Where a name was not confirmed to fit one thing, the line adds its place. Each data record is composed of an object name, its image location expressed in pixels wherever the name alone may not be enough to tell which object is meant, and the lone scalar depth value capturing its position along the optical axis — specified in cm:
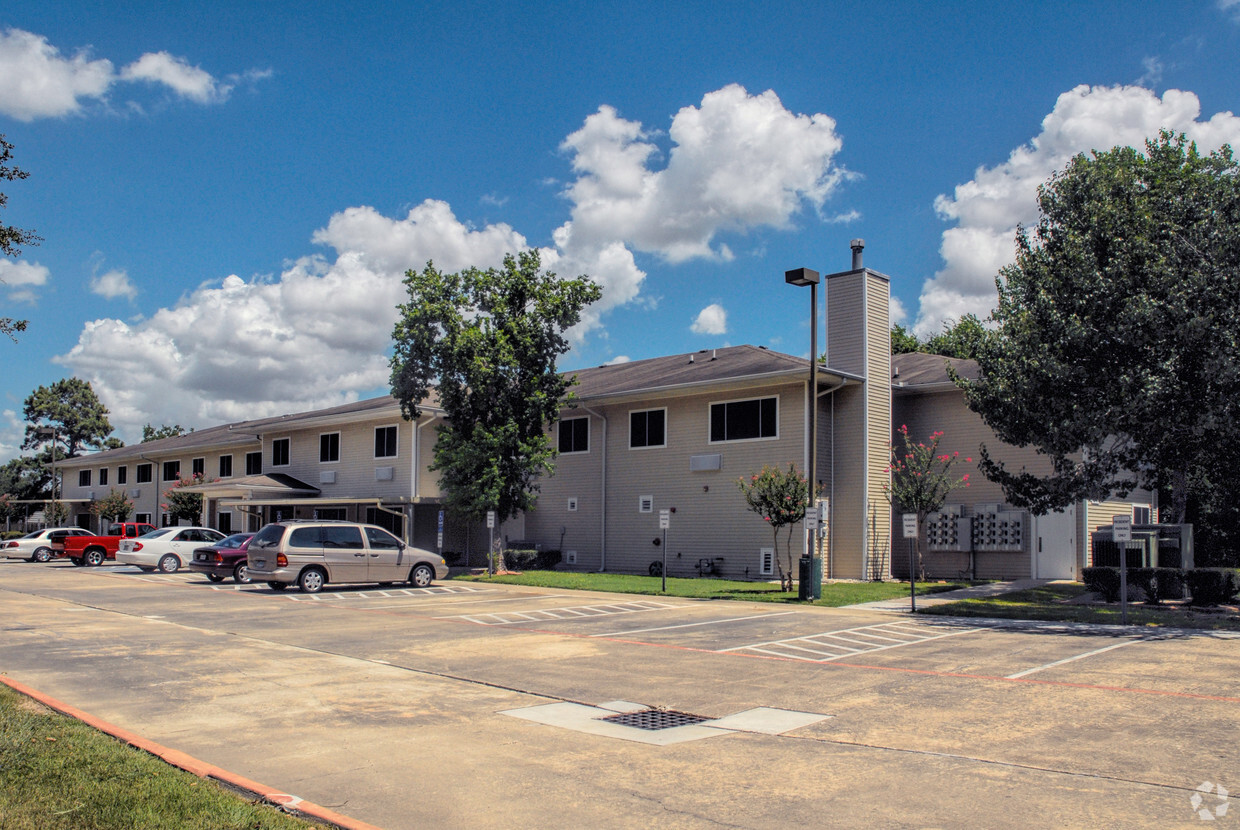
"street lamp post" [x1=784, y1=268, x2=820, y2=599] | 2124
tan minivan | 2278
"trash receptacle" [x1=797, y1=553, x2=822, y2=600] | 2127
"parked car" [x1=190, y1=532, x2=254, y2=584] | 2616
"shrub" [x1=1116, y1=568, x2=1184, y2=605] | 2100
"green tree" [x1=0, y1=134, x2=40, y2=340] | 1041
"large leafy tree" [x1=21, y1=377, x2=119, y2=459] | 8825
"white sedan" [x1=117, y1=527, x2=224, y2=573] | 3114
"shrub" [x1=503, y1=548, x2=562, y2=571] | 3275
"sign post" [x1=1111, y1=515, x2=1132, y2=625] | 1677
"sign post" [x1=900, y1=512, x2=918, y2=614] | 1856
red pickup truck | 3681
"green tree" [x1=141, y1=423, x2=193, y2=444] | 9231
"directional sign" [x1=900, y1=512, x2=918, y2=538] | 1856
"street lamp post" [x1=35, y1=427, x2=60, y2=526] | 8819
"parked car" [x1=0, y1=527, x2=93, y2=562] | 4059
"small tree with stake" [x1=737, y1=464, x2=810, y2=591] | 2258
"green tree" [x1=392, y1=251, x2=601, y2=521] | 2889
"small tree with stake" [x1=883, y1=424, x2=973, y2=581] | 2594
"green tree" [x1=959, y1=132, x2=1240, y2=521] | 1761
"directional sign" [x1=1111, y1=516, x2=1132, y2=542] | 1670
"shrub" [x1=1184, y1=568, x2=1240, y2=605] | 2025
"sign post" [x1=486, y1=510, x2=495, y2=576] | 2888
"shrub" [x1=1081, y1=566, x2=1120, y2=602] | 2128
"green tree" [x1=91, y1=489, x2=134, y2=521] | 5197
